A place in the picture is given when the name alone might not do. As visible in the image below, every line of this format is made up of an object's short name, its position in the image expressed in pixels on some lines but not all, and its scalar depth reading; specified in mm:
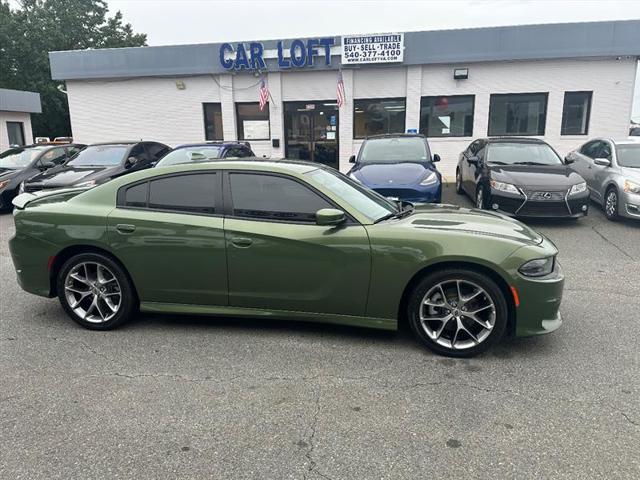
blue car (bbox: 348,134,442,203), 8031
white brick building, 14312
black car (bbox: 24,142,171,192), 9953
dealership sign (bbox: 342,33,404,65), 14641
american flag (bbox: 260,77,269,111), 15469
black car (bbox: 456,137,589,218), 8422
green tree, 36750
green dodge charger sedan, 3713
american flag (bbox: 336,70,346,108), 15109
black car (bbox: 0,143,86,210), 11172
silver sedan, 8773
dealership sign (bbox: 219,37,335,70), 14992
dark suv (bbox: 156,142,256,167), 10289
